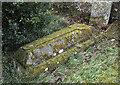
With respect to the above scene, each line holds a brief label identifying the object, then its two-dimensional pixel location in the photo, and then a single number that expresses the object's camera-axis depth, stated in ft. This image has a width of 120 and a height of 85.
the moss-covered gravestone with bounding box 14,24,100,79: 8.84
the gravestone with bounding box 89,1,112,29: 14.64
